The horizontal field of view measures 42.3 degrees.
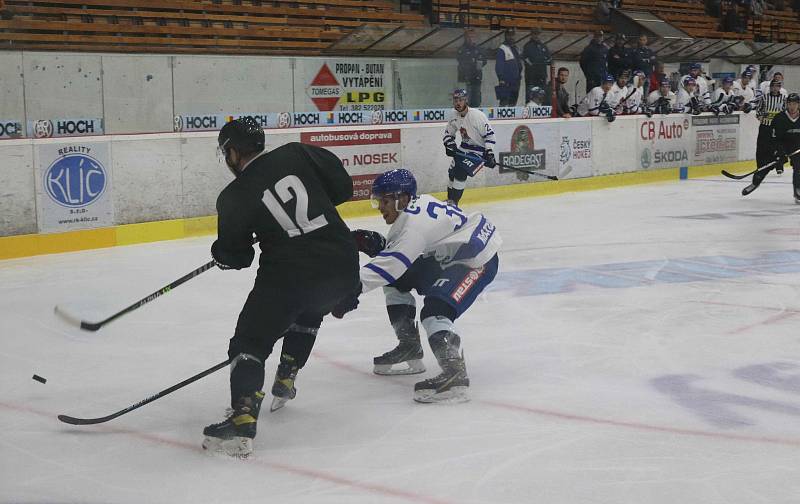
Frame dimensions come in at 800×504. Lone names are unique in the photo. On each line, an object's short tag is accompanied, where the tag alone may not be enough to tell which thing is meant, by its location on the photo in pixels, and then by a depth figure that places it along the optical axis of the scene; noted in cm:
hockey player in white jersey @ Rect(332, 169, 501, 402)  422
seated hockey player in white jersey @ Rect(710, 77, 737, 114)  1888
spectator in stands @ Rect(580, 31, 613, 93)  1650
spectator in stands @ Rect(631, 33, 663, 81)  1775
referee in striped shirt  1305
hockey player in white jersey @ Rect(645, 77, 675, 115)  1695
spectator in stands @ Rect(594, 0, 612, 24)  1986
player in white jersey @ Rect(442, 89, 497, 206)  1187
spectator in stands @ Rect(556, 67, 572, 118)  1519
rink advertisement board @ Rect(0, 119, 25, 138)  891
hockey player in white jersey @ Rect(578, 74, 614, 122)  1541
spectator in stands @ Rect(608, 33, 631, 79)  1744
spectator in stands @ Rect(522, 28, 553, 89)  1588
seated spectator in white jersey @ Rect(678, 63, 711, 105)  1827
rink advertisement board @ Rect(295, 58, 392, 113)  1447
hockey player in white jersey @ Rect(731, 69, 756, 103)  1947
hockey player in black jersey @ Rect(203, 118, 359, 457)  366
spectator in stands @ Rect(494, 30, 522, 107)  1561
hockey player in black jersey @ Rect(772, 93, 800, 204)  1262
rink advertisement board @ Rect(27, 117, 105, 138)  902
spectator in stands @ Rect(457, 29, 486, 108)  1533
